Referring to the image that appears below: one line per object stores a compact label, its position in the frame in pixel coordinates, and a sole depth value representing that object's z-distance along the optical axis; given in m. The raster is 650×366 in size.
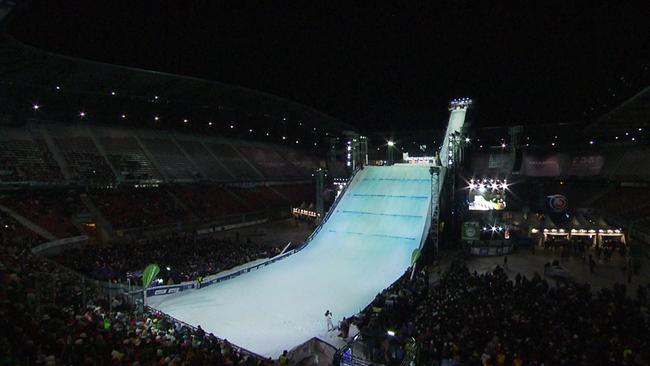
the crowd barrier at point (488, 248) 26.28
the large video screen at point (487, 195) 29.97
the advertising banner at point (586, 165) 42.75
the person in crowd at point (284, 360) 10.73
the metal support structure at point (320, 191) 34.56
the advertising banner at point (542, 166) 45.97
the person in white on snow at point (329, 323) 14.92
